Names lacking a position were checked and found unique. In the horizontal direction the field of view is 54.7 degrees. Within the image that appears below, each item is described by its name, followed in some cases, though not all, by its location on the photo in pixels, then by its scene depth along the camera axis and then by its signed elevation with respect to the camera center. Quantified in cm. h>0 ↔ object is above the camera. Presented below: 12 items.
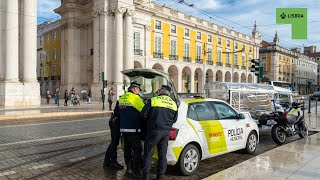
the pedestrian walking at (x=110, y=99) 2661 -117
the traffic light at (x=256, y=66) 1952 +125
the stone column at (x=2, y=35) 2825 +473
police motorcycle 1003 -133
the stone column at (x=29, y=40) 2975 +449
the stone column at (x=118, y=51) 3903 +444
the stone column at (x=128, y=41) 4025 +586
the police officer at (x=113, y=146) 686 -135
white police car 622 -101
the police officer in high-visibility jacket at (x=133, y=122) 609 -71
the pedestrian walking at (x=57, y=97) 3170 -110
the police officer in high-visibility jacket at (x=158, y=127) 568 -75
